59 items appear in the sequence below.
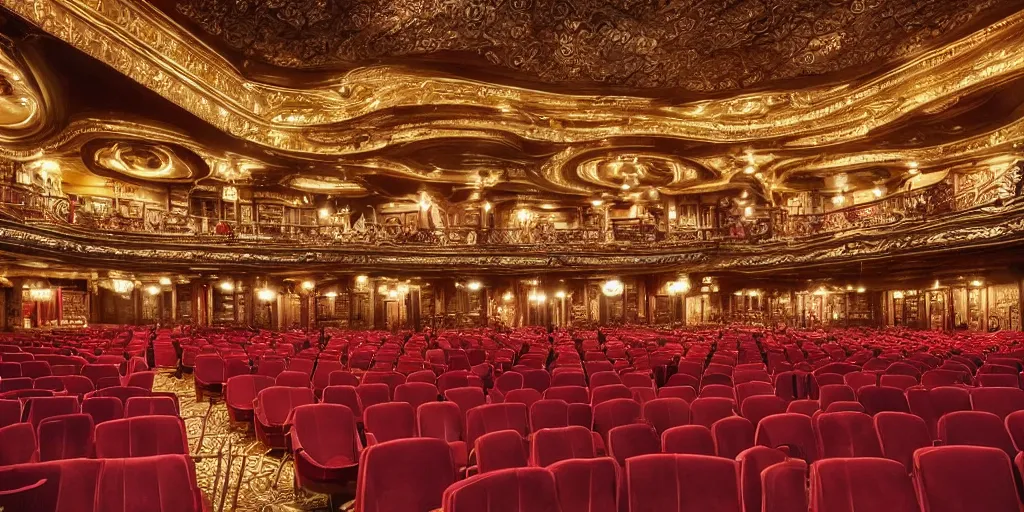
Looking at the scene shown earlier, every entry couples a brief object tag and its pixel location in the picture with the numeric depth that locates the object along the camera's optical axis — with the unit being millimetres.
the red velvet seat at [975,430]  4281
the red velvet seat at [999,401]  5484
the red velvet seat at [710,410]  5121
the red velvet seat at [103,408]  4953
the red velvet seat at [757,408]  5191
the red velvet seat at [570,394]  5883
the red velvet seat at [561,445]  3707
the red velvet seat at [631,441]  3998
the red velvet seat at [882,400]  5625
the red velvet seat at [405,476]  3025
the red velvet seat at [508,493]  2418
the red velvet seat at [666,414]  5070
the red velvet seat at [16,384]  6430
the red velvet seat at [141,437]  3977
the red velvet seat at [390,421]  4664
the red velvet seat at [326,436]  4578
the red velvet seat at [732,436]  4125
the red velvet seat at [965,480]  3004
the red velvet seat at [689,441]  3754
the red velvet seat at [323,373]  7173
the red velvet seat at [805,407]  5074
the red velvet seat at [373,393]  5898
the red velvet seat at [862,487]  2834
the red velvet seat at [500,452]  3537
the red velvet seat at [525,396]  5930
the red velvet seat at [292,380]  6898
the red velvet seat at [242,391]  6730
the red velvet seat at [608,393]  5824
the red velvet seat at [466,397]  5801
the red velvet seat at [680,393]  5949
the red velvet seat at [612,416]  5105
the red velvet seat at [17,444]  3832
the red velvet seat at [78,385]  6477
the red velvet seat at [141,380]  6707
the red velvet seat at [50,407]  4934
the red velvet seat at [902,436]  4223
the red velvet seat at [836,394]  5812
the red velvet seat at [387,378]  6973
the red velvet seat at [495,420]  4773
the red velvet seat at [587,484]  2785
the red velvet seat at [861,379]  6844
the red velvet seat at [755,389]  6250
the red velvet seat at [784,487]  2840
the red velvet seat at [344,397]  5742
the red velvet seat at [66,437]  4090
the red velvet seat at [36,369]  7766
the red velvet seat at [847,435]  4262
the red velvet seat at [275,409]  5613
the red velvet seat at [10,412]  4688
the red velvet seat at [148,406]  4984
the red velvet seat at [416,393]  5930
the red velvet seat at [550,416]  5020
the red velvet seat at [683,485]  2861
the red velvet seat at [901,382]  6641
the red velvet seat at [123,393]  5662
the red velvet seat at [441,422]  4785
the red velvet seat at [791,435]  4211
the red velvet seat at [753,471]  3086
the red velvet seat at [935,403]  5497
